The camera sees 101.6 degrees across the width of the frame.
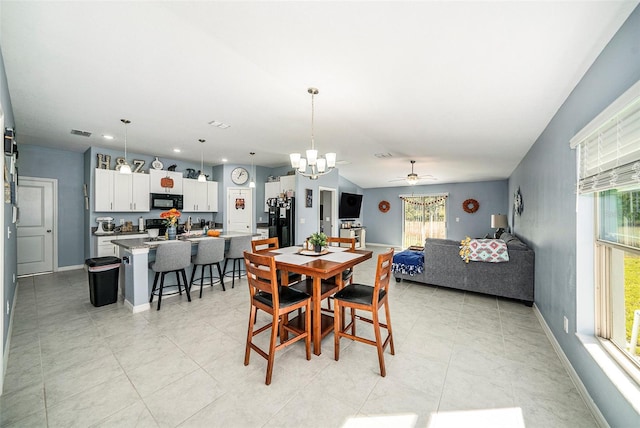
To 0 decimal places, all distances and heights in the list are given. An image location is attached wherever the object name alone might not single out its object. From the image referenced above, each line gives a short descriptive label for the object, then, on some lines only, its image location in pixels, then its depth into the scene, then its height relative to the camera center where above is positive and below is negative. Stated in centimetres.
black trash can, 332 -83
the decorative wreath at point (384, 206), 945 +26
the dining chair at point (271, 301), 196 -71
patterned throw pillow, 362 -56
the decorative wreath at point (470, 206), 815 +20
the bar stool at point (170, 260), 328 -58
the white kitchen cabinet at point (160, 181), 566 +76
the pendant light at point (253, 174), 694 +108
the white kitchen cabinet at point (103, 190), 496 +49
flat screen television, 823 +27
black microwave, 561 +31
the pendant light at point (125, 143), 353 +128
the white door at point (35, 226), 485 -18
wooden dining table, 218 -45
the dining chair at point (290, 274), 298 -70
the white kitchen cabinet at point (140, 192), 542 +49
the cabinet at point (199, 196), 622 +48
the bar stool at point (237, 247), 415 -52
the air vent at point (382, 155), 519 +117
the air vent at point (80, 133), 402 +131
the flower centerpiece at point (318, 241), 284 -31
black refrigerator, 609 -18
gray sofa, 352 -88
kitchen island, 321 -71
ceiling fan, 559 +100
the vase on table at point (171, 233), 379 -26
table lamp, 631 -25
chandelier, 278 +59
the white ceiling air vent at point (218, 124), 355 +126
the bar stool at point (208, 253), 373 -56
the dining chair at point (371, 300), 207 -73
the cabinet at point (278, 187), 633 +70
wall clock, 680 +103
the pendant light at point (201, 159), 457 +127
